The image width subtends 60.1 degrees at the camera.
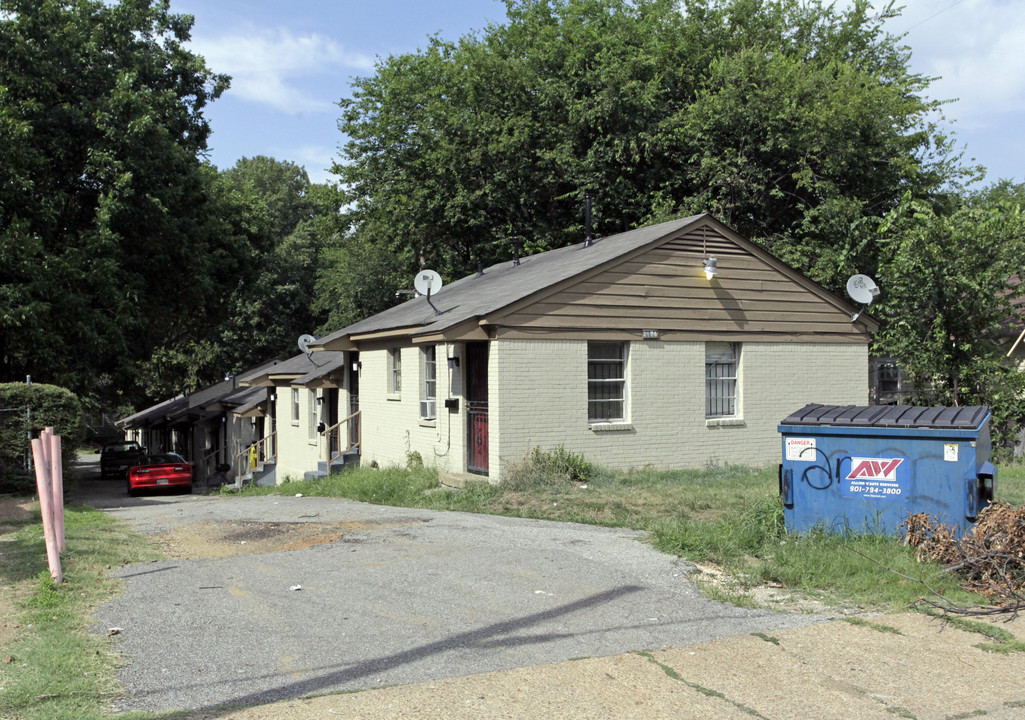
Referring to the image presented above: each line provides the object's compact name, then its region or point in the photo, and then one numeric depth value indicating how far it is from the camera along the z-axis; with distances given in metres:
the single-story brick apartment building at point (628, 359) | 15.19
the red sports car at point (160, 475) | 26.42
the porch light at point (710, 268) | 16.73
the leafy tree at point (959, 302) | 18.50
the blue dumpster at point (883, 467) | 8.02
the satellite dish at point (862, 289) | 17.85
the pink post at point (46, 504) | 7.90
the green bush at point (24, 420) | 16.50
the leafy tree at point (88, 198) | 20.73
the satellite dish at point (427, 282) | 17.50
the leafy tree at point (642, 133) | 26.48
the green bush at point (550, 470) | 14.47
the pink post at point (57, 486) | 8.26
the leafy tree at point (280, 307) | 46.06
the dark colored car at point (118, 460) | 39.19
